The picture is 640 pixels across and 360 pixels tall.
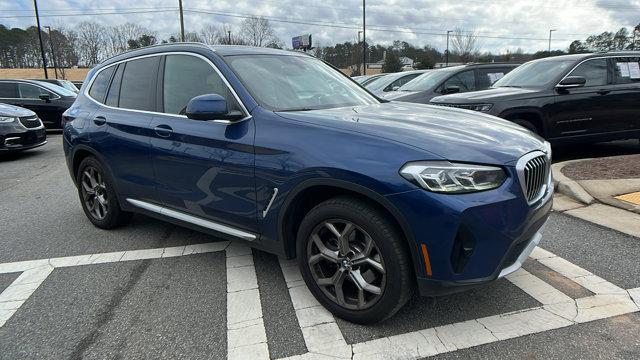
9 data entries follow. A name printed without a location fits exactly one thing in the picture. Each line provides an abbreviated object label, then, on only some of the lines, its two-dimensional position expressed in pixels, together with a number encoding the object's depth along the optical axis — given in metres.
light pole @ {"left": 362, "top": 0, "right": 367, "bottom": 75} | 36.34
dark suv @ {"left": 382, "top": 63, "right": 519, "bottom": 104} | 8.95
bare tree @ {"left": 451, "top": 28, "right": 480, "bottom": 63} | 61.72
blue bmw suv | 2.36
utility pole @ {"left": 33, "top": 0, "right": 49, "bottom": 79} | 30.86
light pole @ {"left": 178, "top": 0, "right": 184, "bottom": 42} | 31.75
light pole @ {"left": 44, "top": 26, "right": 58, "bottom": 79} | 47.82
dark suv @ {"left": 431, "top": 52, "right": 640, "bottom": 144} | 6.56
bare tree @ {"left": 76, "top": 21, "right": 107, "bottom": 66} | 63.19
